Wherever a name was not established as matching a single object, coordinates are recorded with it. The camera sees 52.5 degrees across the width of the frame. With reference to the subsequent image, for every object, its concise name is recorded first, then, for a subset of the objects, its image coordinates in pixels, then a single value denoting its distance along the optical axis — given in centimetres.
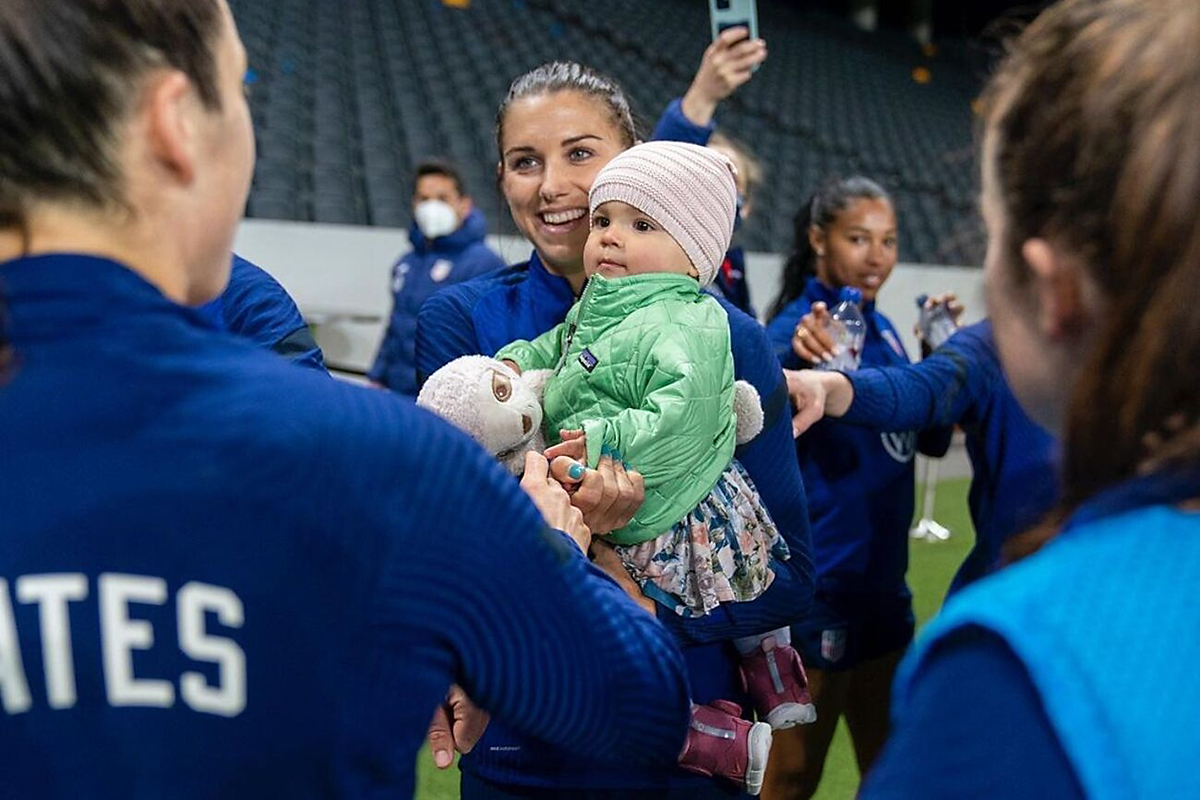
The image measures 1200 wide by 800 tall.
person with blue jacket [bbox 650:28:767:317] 234
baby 150
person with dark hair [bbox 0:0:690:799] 72
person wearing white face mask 550
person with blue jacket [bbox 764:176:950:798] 266
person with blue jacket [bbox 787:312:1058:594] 221
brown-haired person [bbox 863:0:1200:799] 59
